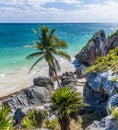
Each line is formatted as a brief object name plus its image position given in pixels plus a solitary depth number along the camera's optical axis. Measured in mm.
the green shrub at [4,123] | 6431
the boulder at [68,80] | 18241
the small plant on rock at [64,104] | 9181
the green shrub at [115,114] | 7728
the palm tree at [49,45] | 17939
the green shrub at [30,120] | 9767
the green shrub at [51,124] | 10064
